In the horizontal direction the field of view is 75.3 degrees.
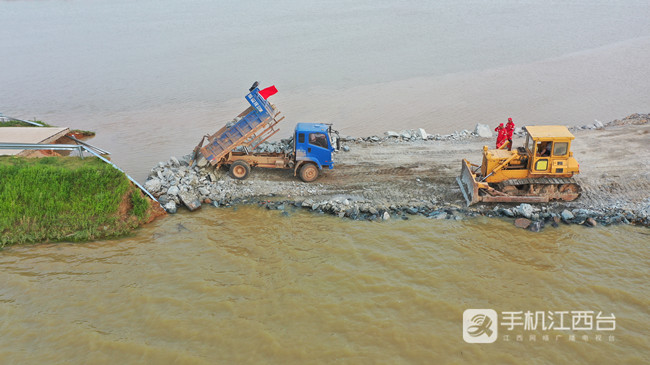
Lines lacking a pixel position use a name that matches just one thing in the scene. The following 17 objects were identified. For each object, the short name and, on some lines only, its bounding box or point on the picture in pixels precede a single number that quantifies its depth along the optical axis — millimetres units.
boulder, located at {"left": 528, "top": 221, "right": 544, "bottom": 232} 11984
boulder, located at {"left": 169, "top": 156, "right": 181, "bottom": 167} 15414
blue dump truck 14477
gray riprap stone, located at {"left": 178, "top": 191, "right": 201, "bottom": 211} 13234
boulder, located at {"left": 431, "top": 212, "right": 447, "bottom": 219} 12633
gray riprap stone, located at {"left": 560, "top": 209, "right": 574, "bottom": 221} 12273
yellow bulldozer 12727
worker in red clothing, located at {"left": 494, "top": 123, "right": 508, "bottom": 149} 14238
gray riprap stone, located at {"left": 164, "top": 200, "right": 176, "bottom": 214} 13117
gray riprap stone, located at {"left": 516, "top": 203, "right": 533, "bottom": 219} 12453
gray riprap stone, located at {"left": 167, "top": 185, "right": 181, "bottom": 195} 13484
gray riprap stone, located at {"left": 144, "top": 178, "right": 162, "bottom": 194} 13594
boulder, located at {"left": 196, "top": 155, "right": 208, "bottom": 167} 14805
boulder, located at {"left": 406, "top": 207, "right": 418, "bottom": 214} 12891
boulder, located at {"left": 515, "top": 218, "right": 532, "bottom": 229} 12166
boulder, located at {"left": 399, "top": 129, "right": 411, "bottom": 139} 17983
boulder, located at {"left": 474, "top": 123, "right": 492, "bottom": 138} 18188
